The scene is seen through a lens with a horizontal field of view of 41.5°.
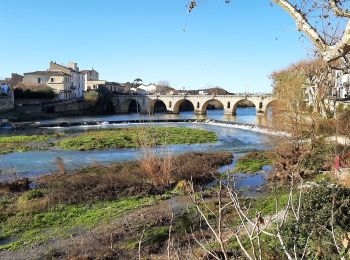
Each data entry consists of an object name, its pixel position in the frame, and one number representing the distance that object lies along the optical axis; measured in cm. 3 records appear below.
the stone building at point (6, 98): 6368
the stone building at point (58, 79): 8606
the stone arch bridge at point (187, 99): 7869
